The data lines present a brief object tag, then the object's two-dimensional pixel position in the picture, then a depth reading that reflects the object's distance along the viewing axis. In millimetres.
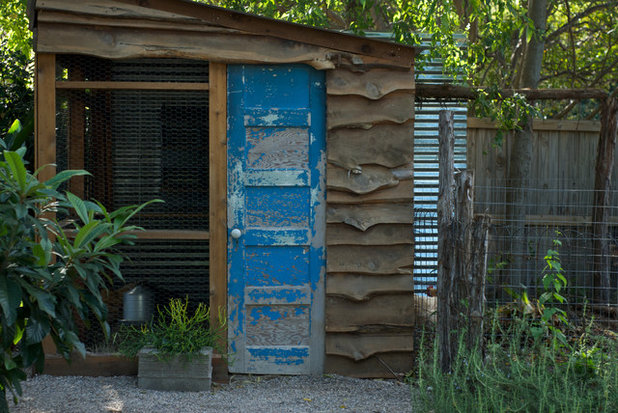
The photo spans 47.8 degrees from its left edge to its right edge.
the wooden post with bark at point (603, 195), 6586
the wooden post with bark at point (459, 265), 4191
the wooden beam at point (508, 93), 6094
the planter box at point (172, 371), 4793
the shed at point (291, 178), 4977
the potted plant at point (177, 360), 4785
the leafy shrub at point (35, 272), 3148
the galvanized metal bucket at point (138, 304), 5250
